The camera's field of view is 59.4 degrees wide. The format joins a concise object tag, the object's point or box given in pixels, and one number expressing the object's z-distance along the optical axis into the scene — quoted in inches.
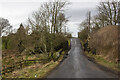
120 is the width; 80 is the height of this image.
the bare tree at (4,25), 1780.4
